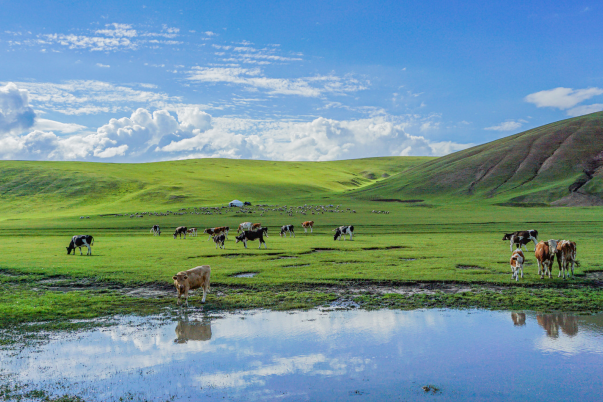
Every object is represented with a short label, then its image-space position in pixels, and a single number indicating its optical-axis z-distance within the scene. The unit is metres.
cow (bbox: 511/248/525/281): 21.14
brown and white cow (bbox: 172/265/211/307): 18.09
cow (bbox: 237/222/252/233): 55.86
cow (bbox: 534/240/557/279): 21.48
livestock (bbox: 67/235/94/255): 35.22
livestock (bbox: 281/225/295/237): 52.08
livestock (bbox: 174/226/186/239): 52.41
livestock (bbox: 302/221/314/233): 58.37
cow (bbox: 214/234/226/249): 37.68
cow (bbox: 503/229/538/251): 34.75
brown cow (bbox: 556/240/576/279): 21.50
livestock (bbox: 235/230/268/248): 39.12
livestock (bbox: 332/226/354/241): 45.90
